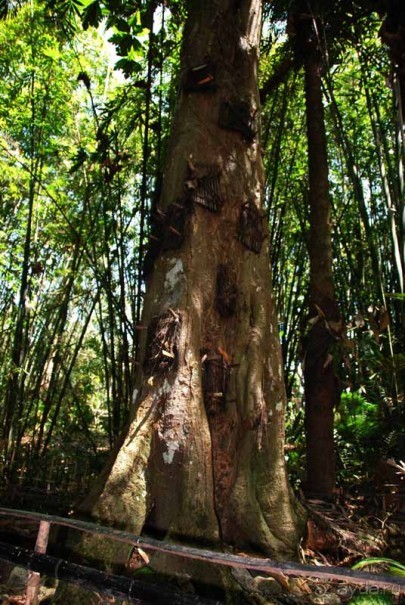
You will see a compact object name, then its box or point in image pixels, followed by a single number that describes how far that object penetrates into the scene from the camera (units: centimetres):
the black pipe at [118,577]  112
